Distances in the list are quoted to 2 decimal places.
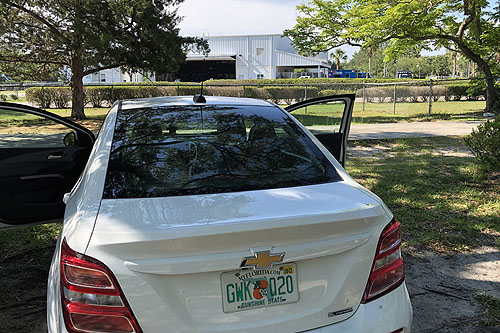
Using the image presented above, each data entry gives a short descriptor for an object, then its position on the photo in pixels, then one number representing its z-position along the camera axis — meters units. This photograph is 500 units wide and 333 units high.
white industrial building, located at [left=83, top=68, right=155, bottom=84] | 47.42
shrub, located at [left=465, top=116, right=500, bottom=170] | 6.46
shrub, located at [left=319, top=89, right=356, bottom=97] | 21.58
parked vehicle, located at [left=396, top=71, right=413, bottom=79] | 78.16
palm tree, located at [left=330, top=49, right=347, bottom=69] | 91.47
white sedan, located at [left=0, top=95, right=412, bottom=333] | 1.59
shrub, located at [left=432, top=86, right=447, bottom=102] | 30.58
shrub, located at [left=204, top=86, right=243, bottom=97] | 23.91
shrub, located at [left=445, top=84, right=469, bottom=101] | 30.59
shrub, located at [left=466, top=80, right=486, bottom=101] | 20.75
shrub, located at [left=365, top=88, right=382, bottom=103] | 24.83
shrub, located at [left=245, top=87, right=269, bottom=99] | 25.01
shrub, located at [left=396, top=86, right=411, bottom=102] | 23.53
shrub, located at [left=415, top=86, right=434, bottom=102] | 27.71
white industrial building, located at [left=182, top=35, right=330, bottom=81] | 58.91
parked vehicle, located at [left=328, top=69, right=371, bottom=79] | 62.31
